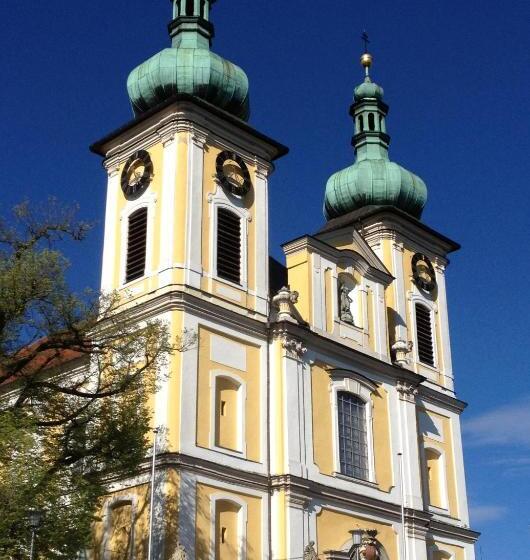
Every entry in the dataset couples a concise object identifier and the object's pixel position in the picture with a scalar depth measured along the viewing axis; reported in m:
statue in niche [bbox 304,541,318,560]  22.89
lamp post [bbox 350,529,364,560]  25.87
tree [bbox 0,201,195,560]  18.83
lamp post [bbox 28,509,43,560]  18.11
